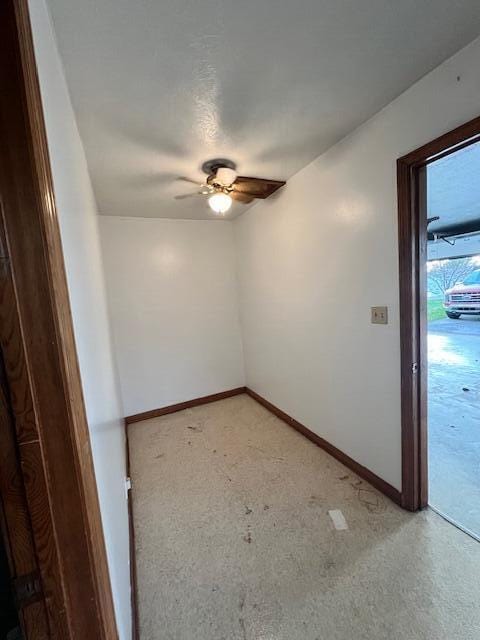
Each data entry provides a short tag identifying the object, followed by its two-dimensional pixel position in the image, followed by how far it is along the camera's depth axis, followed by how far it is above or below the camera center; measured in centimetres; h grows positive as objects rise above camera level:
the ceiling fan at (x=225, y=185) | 193 +87
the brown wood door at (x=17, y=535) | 45 -39
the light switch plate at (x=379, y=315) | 165 -21
